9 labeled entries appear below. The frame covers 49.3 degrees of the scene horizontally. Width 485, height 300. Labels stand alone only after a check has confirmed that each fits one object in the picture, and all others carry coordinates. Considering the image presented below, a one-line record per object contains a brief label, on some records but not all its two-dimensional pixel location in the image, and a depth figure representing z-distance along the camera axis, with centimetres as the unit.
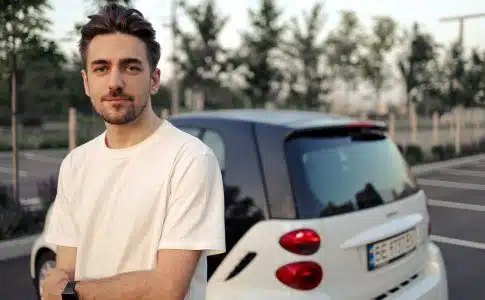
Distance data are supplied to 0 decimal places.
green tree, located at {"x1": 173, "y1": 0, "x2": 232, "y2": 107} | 2361
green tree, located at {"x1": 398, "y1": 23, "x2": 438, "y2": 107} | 2380
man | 136
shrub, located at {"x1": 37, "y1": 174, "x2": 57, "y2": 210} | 748
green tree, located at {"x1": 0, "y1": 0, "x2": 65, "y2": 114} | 755
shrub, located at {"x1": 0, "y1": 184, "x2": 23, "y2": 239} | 637
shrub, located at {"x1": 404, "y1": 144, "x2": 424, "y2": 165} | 1585
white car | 249
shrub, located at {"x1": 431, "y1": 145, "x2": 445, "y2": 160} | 1752
